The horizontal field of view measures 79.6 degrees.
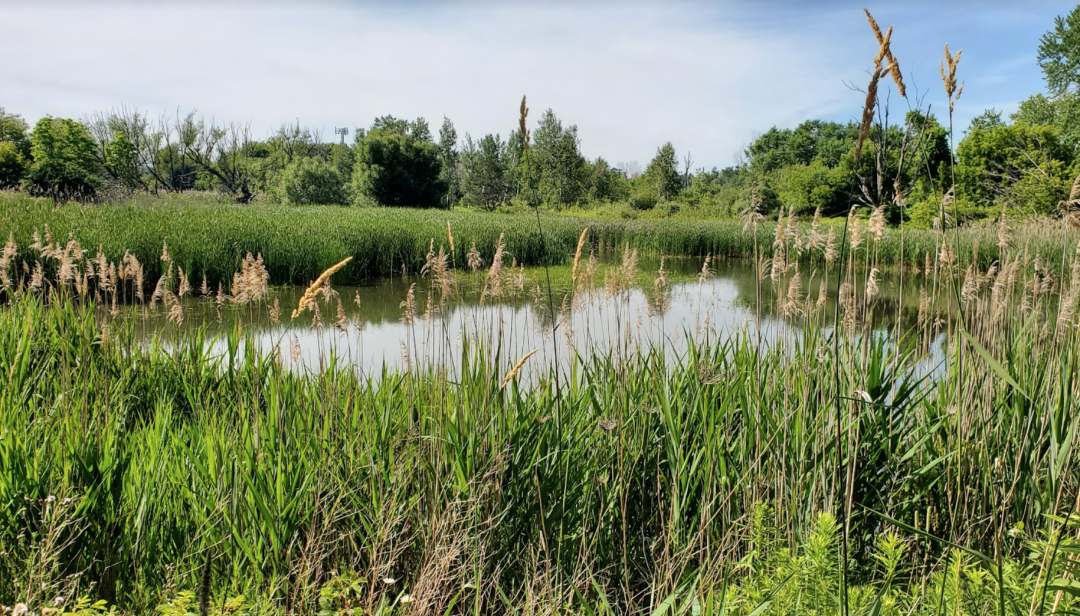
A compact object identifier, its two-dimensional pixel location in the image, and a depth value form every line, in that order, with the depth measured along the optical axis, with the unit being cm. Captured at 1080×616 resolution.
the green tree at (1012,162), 1842
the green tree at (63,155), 3597
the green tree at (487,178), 5078
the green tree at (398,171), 3806
